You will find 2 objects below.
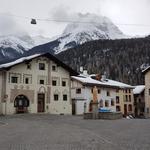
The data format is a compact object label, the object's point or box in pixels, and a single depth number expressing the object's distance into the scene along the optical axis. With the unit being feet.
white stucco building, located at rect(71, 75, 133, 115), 112.41
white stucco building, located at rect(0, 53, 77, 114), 81.67
